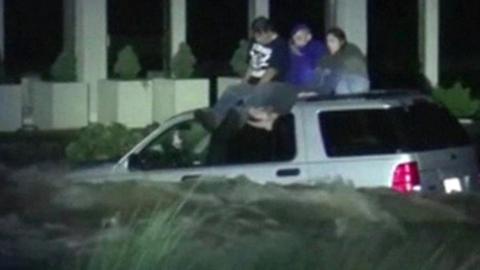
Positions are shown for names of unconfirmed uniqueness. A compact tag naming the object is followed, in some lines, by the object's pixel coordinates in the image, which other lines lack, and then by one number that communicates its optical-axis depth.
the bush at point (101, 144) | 21.86
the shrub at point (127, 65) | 28.52
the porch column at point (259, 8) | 30.50
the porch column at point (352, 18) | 30.62
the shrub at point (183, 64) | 28.91
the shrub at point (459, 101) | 28.95
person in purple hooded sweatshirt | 18.52
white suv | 15.52
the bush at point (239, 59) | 28.92
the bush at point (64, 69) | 28.48
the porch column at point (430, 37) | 32.19
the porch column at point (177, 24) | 30.08
